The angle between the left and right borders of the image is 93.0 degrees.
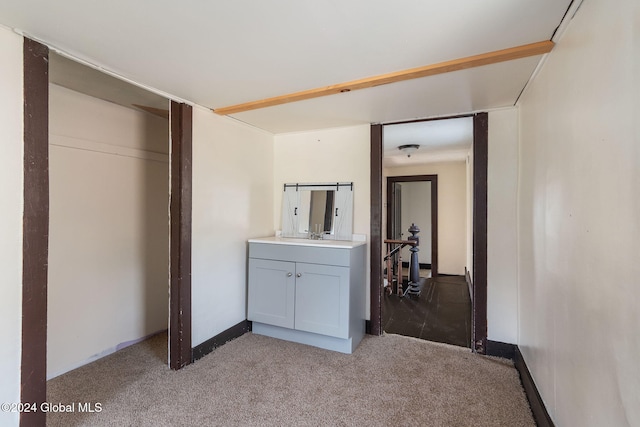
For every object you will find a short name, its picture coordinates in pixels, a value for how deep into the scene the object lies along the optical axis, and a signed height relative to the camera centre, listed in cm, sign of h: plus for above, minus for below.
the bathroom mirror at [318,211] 303 +3
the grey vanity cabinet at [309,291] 258 -69
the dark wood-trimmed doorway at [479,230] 252 -13
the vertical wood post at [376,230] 287 -15
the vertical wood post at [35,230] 146 -9
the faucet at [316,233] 312 -20
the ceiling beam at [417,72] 155 +84
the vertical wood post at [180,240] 228 -21
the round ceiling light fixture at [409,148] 408 +93
